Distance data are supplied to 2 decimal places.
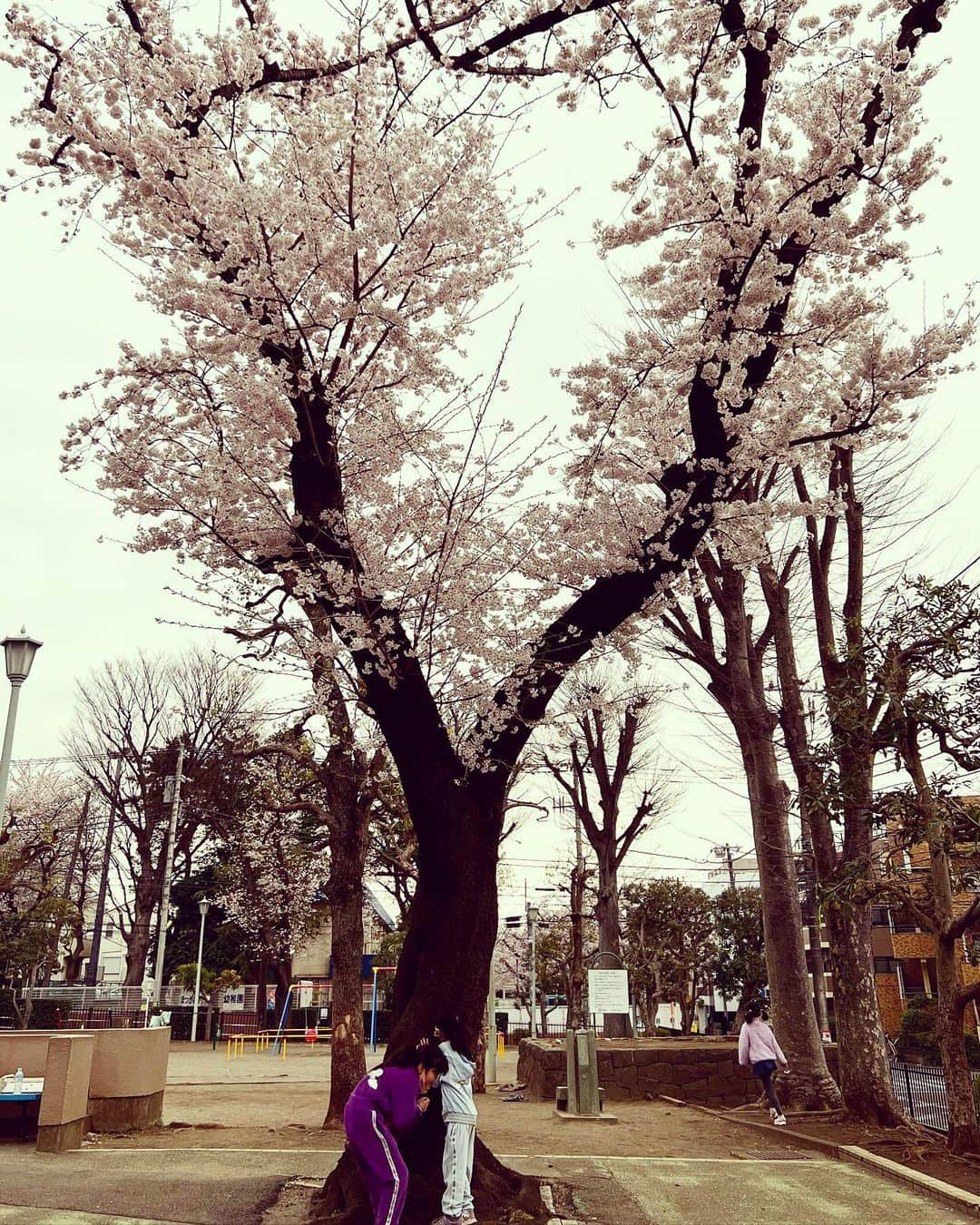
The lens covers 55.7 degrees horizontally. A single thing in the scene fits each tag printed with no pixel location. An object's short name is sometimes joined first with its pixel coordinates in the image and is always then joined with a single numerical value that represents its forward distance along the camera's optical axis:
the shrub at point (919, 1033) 22.33
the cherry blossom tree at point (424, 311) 6.35
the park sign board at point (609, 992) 14.88
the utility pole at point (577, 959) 17.77
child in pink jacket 11.05
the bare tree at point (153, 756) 29.78
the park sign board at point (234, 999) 44.72
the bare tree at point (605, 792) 18.30
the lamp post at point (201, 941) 31.97
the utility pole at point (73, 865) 30.03
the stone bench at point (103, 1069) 8.39
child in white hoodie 5.36
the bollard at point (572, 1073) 11.97
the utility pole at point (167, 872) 25.62
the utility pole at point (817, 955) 23.52
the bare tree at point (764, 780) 11.50
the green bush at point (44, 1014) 23.73
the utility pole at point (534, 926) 31.94
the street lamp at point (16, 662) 10.86
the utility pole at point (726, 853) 35.71
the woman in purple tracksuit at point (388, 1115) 5.17
